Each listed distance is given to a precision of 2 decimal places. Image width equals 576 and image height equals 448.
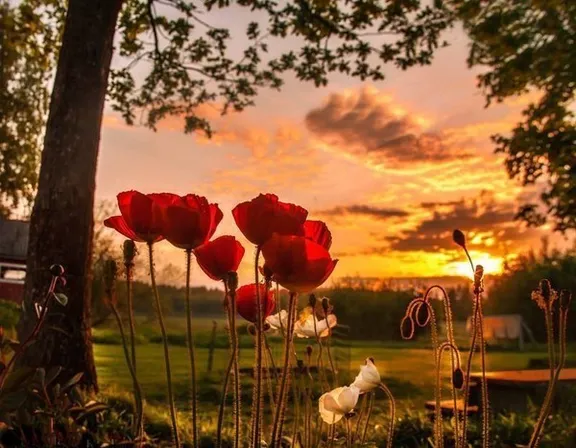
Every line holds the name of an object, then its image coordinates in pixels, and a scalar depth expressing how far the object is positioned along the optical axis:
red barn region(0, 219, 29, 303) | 19.81
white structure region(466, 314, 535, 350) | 17.27
